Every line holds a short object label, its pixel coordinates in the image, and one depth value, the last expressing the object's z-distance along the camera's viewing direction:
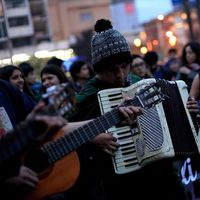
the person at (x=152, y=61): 9.39
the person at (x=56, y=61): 7.17
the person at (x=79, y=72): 7.85
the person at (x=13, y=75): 5.42
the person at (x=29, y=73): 7.98
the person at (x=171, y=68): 8.63
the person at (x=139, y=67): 7.31
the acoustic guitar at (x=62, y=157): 2.84
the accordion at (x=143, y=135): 3.27
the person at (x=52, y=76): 5.93
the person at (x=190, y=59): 6.99
